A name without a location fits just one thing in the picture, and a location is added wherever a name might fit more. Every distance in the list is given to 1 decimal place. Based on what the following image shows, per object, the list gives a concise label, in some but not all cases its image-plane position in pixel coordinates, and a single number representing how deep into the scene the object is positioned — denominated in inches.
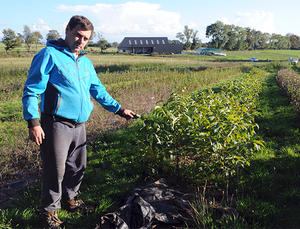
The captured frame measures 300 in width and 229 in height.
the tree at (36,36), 3040.6
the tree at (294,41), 5113.2
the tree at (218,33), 4018.2
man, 93.4
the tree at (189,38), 3900.1
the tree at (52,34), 3435.8
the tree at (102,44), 2496.4
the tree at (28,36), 3026.6
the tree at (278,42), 4810.5
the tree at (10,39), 1817.2
